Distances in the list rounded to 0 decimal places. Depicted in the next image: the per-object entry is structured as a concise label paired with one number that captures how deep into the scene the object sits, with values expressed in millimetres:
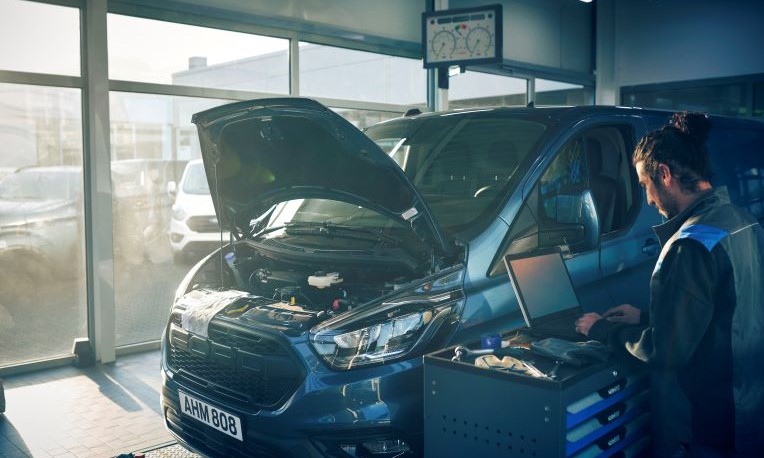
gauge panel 7691
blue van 2975
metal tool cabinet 2475
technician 2535
